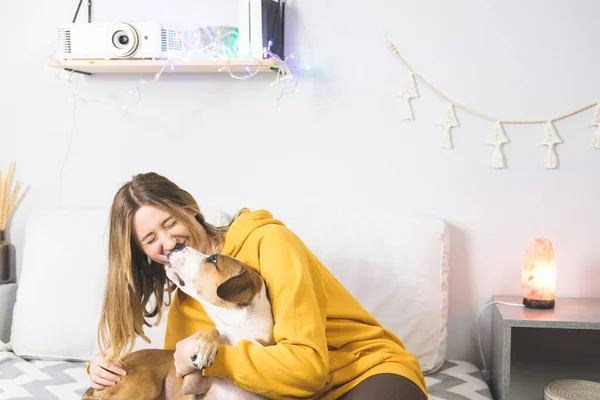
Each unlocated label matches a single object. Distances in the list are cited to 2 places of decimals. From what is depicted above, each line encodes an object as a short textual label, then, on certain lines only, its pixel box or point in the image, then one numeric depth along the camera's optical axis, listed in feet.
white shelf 7.89
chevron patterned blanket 6.82
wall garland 8.06
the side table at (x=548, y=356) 8.05
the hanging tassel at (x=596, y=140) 8.00
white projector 7.98
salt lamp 7.52
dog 4.85
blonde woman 4.99
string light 7.97
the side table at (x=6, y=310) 8.57
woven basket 7.04
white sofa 7.75
